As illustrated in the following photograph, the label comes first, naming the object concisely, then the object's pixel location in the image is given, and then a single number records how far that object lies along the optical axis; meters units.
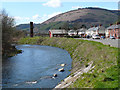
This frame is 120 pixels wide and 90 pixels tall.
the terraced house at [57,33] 123.57
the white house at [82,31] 145.43
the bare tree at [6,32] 40.75
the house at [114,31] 75.38
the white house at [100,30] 107.19
